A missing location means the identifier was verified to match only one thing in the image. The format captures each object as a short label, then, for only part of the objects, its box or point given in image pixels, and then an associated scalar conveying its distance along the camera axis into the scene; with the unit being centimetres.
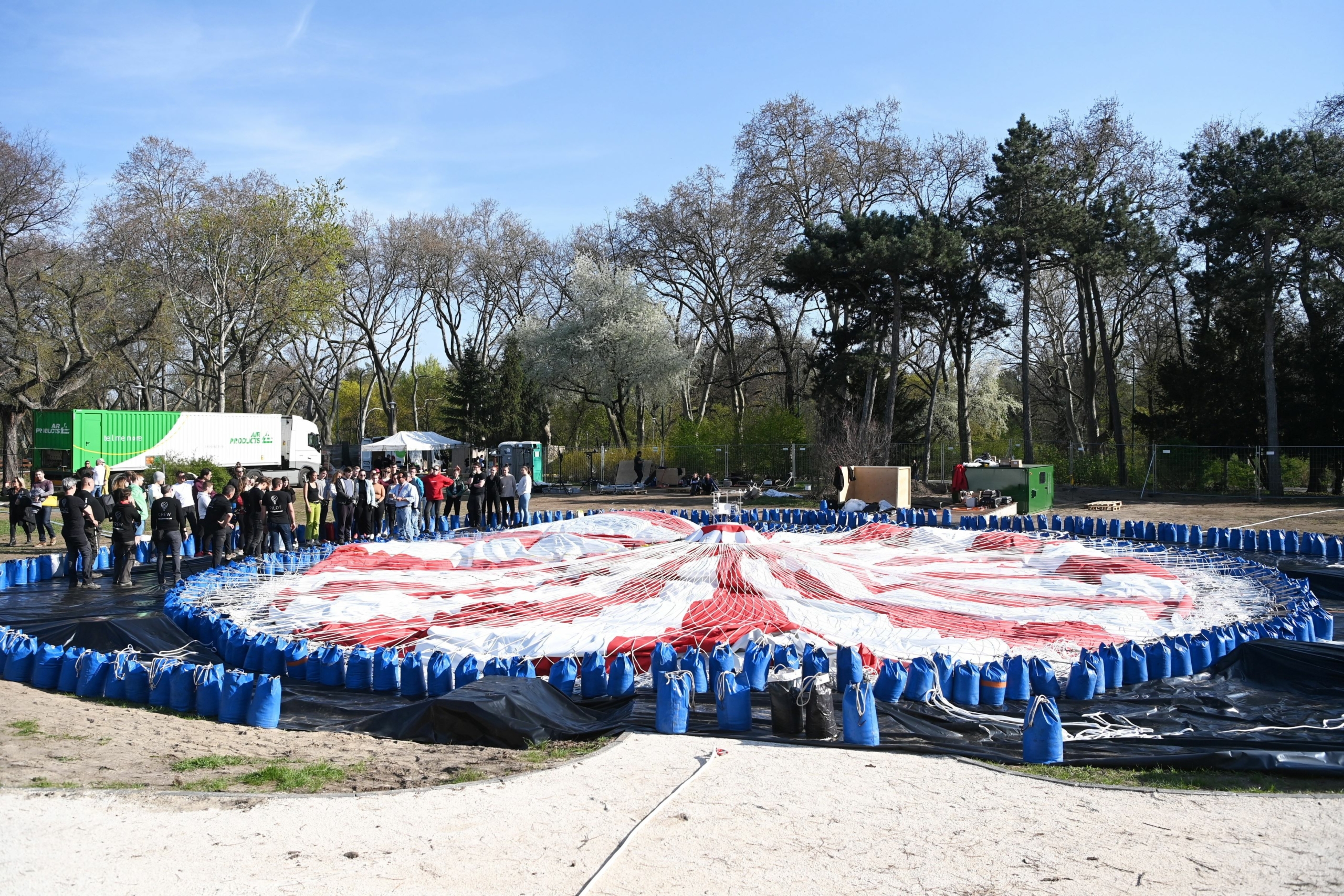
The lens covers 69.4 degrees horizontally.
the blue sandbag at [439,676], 834
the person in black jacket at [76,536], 1364
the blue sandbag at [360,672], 873
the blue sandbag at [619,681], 812
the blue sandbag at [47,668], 870
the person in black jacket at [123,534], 1317
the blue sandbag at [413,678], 852
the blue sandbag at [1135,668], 841
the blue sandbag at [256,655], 920
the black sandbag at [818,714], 701
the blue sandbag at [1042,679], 797
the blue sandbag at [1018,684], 795
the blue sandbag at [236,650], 960
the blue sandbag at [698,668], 805
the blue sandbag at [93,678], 847
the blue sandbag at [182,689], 809
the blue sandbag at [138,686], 830
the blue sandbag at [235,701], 774
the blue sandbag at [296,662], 911
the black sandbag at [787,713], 711
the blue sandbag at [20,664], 882
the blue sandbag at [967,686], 776
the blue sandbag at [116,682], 838
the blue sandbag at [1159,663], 852
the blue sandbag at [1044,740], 637
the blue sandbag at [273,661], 913
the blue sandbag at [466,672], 829
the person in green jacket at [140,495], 1593
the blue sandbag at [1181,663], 861
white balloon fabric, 991
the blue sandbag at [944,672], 788
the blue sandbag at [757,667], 826
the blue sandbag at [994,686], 779
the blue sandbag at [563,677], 816
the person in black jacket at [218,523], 1474
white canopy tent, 4031
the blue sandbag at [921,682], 778
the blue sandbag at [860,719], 683
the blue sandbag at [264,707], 766
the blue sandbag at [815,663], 760
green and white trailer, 2795
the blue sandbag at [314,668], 897
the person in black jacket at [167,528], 1402
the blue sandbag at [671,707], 716
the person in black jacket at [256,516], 1608
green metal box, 2358
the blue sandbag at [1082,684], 797
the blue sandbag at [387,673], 862
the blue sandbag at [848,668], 817
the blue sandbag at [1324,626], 1027
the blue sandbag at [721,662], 818
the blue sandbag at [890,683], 779
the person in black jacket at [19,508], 1789
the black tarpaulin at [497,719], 694
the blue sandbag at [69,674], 862
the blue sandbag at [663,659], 810
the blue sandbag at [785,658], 846
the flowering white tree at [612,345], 4338
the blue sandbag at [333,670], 887
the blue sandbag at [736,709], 723
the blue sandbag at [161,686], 819
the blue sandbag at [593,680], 812
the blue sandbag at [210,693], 792
